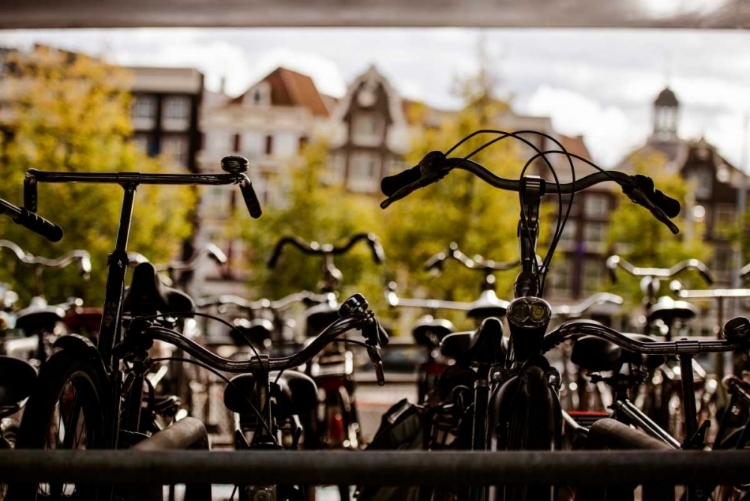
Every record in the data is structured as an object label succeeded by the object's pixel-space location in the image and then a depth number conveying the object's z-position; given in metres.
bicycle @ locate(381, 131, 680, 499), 2.18
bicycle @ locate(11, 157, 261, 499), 2.22
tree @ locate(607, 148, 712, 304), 29.50
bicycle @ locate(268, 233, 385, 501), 4.85
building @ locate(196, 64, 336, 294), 38.09
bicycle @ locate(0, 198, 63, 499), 2.45
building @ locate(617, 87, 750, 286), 39.16
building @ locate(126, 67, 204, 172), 36.88
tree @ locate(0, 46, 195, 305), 20.72
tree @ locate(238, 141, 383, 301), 28.16
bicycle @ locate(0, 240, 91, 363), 4.50
